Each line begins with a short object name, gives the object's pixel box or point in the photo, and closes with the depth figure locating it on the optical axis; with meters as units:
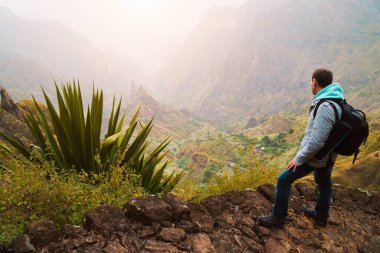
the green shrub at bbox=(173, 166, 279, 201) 4.45
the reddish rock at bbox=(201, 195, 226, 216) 3.60
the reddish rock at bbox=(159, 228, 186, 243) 2.80
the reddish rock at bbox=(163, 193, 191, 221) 3.16
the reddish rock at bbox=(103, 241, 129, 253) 2.40
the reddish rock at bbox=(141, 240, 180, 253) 2.59
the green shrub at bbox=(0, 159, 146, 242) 2.46
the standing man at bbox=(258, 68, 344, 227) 2.85
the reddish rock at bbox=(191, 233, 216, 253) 2.77
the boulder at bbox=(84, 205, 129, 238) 2.60
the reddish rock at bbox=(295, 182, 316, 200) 4.69
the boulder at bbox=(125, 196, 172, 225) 2.92
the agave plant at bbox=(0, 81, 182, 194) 3.56
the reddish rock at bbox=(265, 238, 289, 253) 3.11
